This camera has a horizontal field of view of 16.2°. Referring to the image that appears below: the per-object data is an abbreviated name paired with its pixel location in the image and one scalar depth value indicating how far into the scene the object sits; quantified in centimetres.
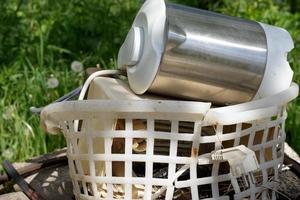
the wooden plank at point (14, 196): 196
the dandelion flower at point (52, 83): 267
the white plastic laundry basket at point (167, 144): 168
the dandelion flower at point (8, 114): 258
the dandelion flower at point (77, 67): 283
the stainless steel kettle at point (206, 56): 174
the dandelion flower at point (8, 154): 246
